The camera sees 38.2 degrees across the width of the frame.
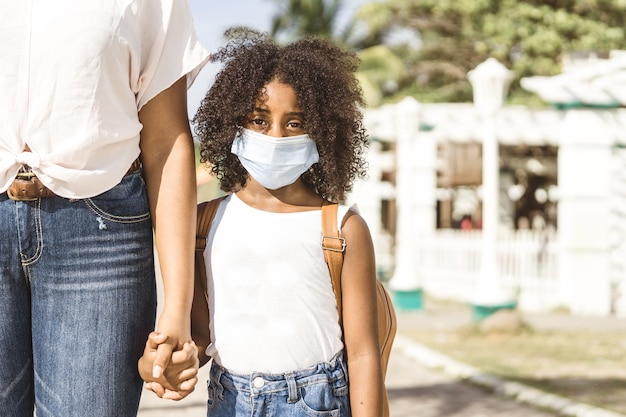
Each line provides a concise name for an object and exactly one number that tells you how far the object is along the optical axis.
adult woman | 1.84
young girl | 2.21
